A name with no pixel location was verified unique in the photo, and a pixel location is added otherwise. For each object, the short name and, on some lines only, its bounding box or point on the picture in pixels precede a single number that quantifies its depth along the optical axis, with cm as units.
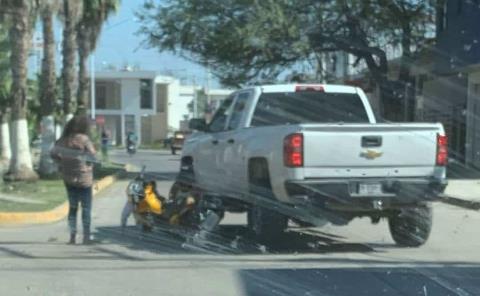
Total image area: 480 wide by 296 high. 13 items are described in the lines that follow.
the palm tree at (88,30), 3083
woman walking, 1128
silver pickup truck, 1015
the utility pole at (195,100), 9631
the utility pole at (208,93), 8999
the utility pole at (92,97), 6721
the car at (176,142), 5962
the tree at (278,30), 2773
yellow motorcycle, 1198
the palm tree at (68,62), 2694
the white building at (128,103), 8319
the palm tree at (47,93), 2531
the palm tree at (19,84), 2222
